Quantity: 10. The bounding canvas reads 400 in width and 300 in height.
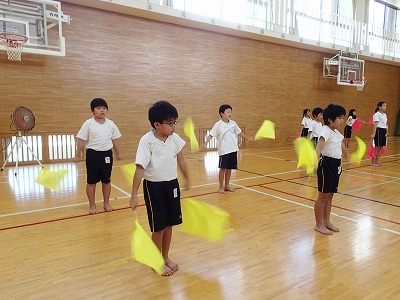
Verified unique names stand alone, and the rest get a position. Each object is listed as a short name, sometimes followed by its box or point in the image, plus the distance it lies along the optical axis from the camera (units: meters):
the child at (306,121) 8.85
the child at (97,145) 4.11
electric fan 6.68
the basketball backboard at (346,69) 13.49
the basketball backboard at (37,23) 7.13
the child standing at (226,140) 5.32
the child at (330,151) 3.35
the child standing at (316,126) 6.64
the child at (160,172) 2.42
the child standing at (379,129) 7.83
